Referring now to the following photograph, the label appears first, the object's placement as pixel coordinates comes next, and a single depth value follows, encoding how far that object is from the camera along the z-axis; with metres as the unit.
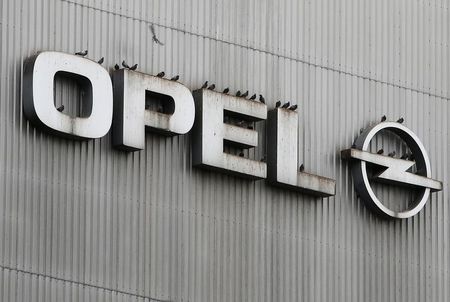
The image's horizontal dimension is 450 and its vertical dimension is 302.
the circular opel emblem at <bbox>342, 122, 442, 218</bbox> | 39.44
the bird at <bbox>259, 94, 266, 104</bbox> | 38.22
